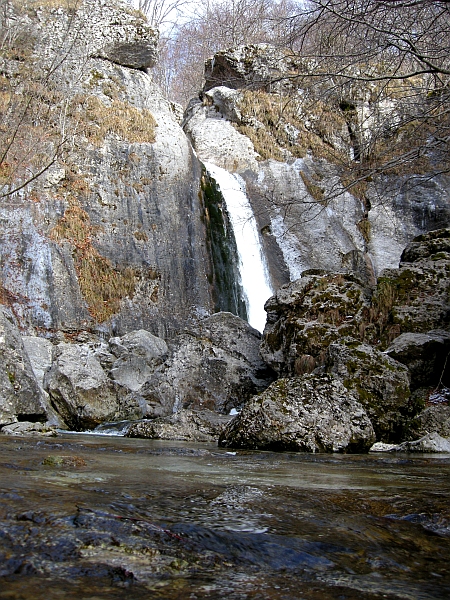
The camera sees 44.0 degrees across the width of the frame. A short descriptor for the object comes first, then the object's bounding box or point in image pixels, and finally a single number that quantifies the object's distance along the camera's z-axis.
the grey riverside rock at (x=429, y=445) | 6.15
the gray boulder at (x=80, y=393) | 10.70
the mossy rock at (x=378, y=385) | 7.24
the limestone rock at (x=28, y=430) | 7.13
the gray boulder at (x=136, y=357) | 11.95
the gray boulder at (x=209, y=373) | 10.15
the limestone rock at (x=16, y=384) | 8.36
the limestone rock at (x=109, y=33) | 20.70
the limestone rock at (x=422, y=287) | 9.42
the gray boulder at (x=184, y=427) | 7.43
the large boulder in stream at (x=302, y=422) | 6.20
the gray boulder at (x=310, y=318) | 9.45
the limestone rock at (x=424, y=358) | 8.42
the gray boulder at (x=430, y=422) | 6.98
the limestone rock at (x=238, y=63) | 24.38
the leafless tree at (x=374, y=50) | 5.95
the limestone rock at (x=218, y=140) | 22.23
